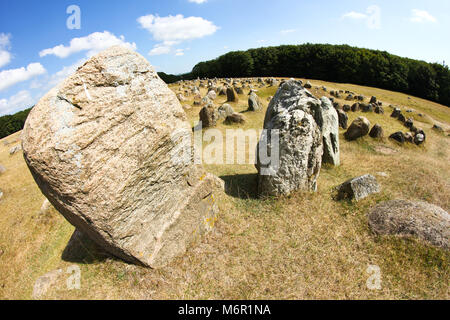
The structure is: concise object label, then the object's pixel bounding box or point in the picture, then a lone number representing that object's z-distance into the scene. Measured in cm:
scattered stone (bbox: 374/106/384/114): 1799
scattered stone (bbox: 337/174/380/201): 614
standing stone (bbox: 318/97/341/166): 886
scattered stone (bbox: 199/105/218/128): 1337
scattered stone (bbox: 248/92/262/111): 1622
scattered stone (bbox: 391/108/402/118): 1753
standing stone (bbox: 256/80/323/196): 585
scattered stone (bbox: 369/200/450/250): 454
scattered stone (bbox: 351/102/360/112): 1788
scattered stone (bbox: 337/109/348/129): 1365
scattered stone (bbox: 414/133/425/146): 1221
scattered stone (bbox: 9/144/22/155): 1542
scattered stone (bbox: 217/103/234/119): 1457
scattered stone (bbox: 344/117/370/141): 1177
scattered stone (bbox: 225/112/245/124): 1381
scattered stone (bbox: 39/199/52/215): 706
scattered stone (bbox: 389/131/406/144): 1183
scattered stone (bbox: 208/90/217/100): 2058
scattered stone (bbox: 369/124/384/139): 1167
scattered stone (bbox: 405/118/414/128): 1558
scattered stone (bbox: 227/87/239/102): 1862
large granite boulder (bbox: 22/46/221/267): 301
